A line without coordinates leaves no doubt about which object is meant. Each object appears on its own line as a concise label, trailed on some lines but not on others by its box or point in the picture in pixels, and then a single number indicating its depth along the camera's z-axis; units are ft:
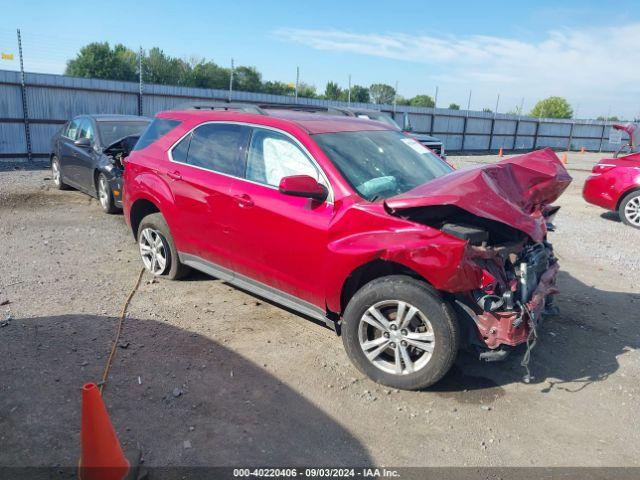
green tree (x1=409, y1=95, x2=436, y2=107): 263.27
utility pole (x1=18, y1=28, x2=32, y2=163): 49.19
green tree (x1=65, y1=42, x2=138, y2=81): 205.77
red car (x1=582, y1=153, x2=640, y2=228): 30.32
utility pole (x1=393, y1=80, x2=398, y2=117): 87.66
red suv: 11.07
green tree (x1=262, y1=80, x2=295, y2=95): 209.77
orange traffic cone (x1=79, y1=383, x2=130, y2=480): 8.25
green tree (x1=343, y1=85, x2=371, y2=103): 238.68
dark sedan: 26.99
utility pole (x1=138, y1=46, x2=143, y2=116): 57.41
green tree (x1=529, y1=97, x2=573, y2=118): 282.77
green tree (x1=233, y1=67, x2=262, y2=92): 205.59
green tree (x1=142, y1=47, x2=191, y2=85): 172.86
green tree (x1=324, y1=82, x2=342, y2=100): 254.80
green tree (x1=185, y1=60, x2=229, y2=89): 191.62
